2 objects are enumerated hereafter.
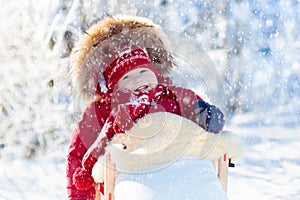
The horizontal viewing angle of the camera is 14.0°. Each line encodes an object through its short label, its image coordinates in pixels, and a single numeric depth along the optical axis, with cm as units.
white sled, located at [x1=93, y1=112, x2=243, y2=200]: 336
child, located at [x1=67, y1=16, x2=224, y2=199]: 344
